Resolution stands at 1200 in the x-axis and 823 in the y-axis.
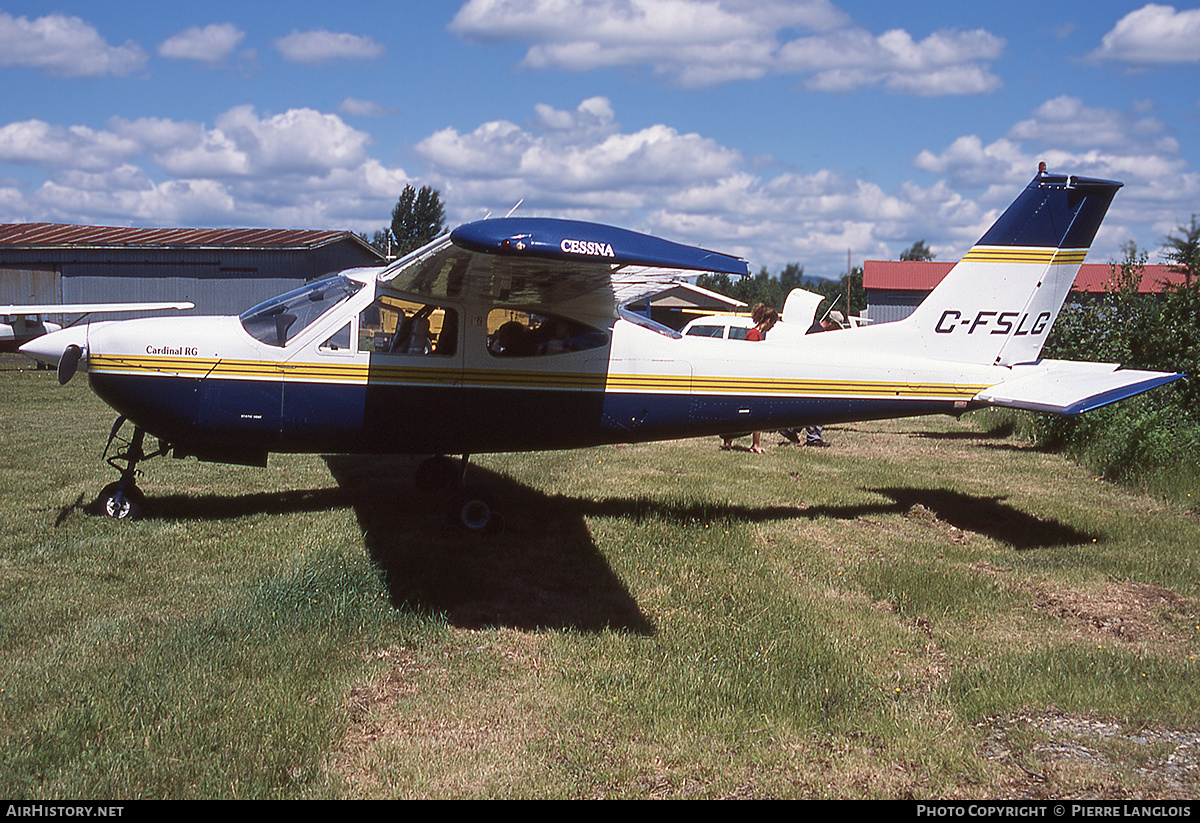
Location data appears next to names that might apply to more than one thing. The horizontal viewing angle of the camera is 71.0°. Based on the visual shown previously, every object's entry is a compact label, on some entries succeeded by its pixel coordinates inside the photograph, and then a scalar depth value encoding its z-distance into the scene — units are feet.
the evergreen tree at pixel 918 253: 432.25
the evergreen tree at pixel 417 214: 343.87
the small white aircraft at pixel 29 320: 42.14
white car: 67.77
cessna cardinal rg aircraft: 22.84
